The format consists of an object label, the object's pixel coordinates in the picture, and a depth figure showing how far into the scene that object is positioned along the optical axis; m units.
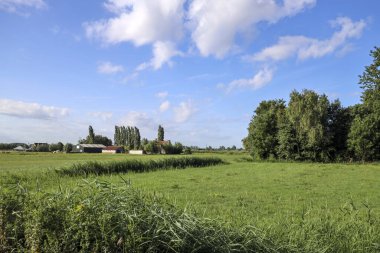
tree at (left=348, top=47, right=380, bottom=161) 58.47
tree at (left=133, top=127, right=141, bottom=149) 164.54
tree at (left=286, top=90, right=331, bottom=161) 61.28
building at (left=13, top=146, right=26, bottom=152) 145.38
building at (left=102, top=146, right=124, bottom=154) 143.12
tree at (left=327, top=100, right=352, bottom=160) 62.56
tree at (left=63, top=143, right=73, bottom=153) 135.75
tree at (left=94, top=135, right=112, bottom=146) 170.79
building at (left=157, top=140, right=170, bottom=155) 124.51
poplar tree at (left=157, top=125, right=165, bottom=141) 159.88
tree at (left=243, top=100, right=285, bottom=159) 67.81
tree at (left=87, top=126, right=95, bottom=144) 164.32
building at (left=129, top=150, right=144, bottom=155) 125.34
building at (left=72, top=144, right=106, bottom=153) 143.00
